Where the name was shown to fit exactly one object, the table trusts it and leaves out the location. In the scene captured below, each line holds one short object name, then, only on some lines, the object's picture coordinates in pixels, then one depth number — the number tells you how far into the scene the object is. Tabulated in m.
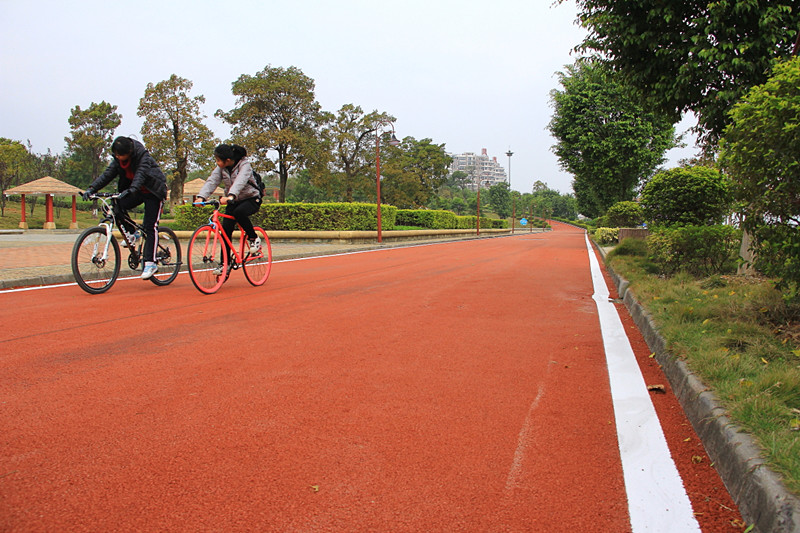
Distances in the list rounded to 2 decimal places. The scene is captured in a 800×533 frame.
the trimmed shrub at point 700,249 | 7.29
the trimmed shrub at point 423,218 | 39.88
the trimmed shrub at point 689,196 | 9.89
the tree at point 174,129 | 34.62
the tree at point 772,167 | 3.82
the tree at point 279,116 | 34.34
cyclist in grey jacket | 6.97
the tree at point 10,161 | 37.70
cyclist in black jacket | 6.60
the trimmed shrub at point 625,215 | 25.06
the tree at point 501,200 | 116.88
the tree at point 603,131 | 25.80
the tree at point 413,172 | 50.19
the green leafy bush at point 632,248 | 11.83
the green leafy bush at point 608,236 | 22.11
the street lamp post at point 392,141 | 25.05
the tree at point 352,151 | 40.28
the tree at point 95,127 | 49.00
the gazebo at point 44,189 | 31.39
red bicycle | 6.65
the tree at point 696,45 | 7.61
